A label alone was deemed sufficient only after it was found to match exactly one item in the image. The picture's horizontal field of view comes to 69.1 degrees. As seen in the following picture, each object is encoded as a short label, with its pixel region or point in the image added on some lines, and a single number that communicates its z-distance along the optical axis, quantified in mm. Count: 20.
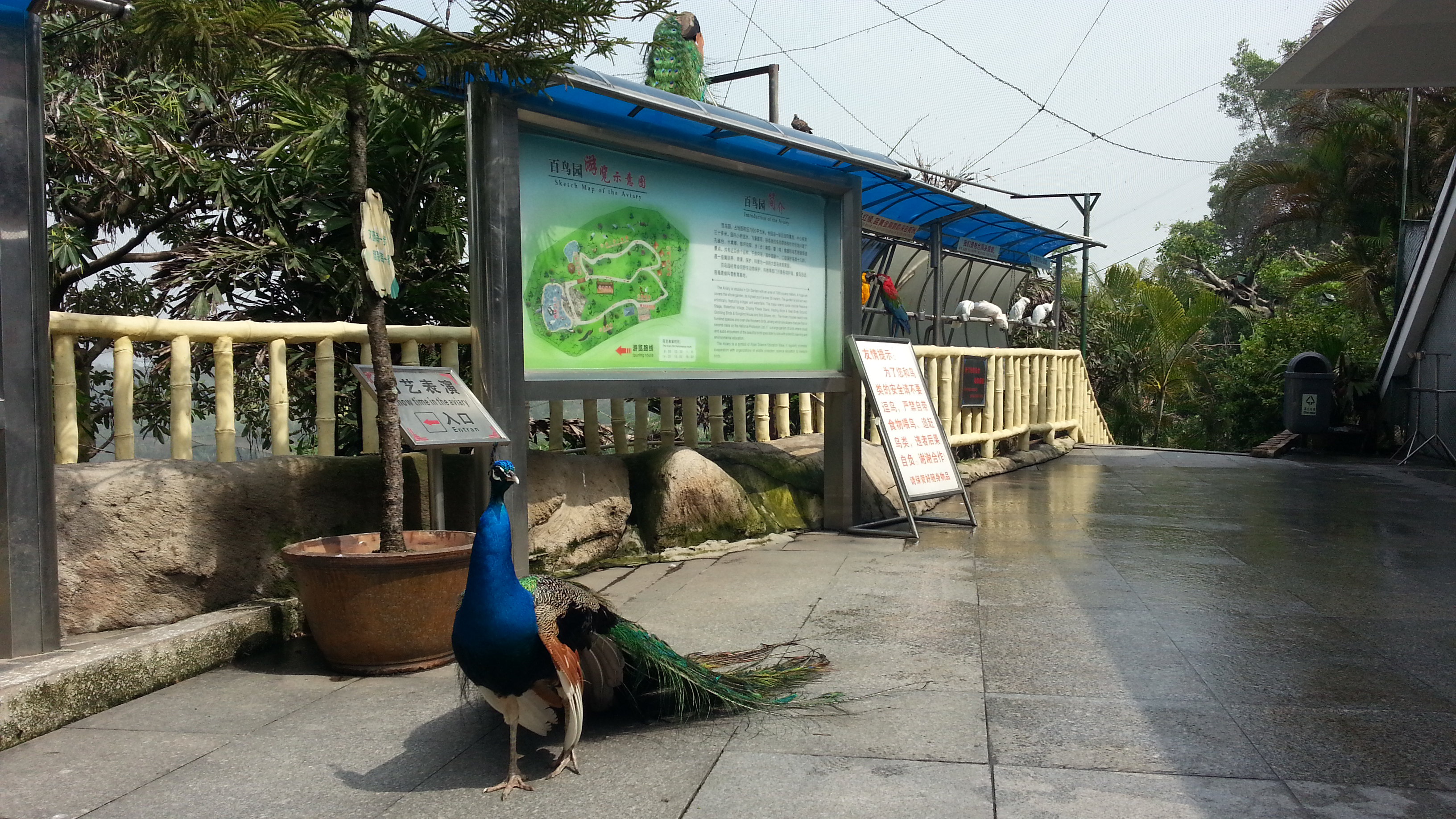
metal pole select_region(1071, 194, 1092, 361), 16781
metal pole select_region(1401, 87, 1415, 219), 14438
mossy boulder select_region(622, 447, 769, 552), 6391
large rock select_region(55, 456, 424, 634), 4160
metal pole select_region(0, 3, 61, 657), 3729
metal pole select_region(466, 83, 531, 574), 5035
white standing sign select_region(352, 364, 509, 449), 4422
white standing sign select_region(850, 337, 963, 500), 7211
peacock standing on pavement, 2910
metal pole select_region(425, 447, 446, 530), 4812
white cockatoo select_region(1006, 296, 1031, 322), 16281
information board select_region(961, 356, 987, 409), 10586
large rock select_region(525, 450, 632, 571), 5738
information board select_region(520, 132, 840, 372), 5516
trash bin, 13734
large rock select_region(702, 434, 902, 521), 7168
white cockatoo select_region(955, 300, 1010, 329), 14523
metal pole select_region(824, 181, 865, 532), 7324
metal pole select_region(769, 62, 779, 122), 9188
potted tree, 3811
